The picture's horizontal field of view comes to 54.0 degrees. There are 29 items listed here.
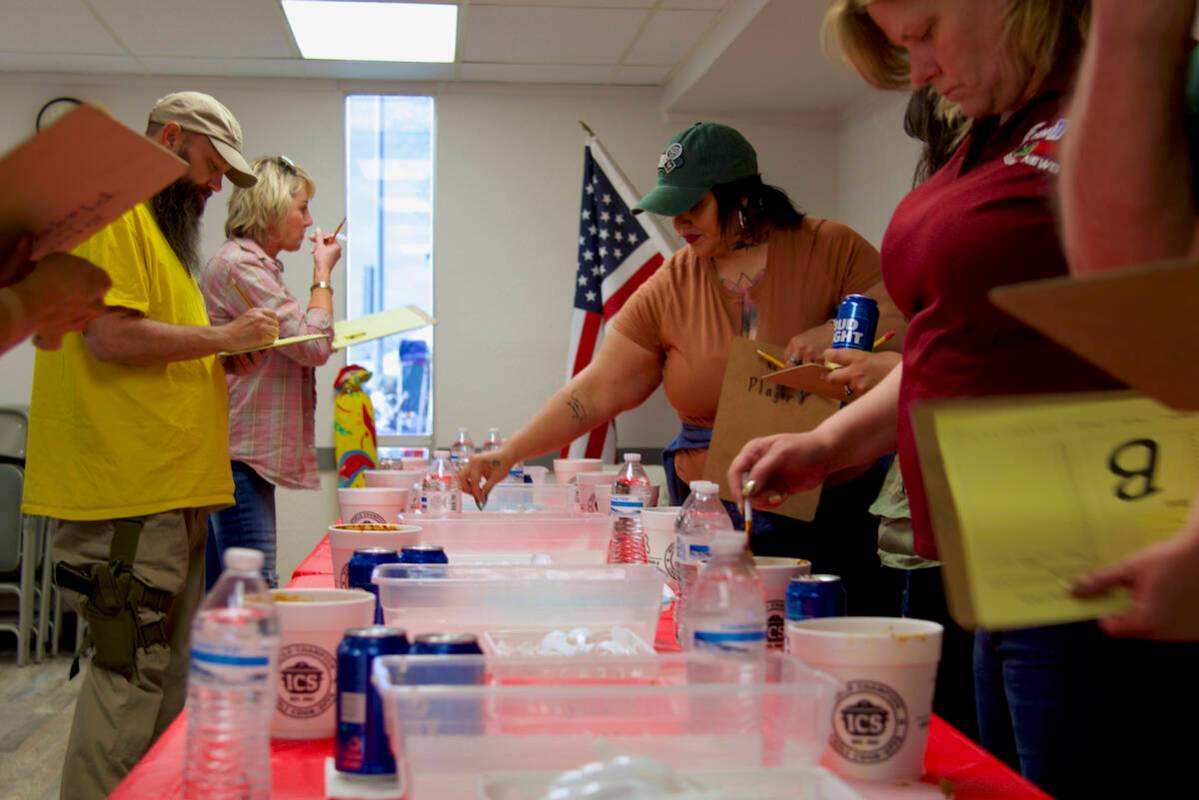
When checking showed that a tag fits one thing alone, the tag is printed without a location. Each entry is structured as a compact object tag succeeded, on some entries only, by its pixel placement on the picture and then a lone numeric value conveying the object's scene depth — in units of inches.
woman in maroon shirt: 42.2
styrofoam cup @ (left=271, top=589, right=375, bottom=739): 43.9
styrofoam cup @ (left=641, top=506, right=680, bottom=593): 78.1
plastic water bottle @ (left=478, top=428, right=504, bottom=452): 134.5
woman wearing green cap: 95.7
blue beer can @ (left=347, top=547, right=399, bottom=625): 57.1
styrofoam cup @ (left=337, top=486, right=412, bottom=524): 90.0
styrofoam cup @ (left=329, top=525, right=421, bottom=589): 66.2
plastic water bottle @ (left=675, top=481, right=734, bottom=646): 58.1
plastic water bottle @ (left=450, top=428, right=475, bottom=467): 162.2
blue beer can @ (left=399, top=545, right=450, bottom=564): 59.6
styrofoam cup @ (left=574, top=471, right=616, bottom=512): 106.1
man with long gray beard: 93.7
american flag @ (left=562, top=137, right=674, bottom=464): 215.6
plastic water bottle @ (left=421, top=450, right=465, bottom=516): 92.7
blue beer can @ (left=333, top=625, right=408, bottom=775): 37.4
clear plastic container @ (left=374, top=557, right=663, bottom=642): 52.2
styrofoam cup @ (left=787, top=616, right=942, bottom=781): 38.2
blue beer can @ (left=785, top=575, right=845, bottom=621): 46.3
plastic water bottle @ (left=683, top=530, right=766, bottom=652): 40.0
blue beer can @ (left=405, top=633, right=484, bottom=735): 33.4
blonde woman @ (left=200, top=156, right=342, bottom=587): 128.2
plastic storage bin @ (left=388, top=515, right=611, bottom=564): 79.9
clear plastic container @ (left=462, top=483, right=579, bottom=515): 103.2
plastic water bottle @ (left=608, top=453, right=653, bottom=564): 79.1
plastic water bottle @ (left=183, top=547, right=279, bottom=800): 35.6
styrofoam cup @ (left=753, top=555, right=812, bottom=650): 52.7
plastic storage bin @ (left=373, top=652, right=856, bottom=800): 33.3
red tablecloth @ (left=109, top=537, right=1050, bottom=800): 39.0
